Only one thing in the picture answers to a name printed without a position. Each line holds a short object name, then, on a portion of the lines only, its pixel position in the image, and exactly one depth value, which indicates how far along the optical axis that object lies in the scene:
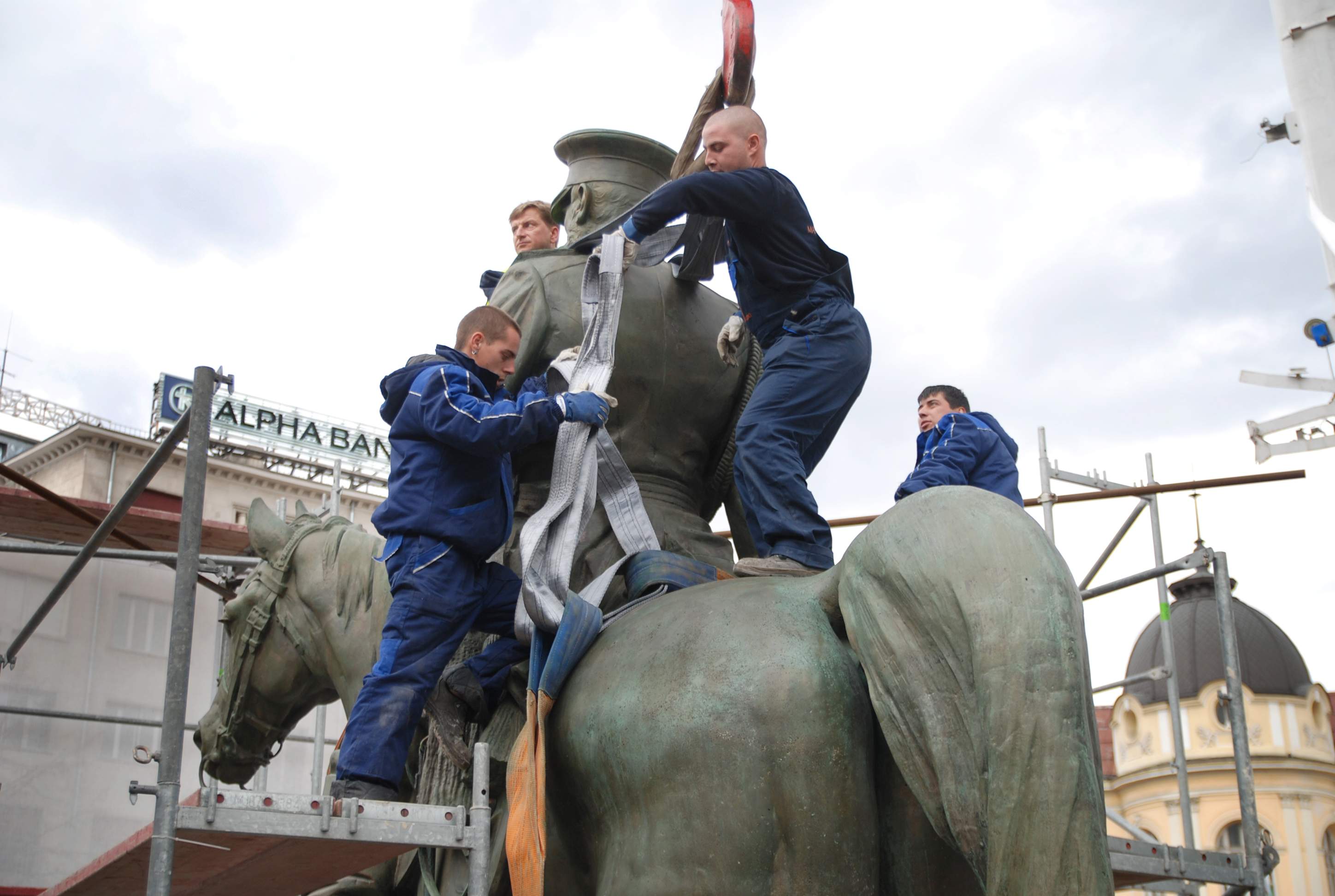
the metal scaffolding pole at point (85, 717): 9.59
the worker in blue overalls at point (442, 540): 3.89
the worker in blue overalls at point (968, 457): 4.32
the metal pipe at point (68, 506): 9.00
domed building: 34.47
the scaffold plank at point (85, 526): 16.02
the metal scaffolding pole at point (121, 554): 8.98
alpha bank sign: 47.91
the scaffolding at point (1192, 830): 4.60
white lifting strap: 3.85
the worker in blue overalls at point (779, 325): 4.11
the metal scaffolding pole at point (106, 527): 4.86
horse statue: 2.67
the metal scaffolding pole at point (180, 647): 3.21
